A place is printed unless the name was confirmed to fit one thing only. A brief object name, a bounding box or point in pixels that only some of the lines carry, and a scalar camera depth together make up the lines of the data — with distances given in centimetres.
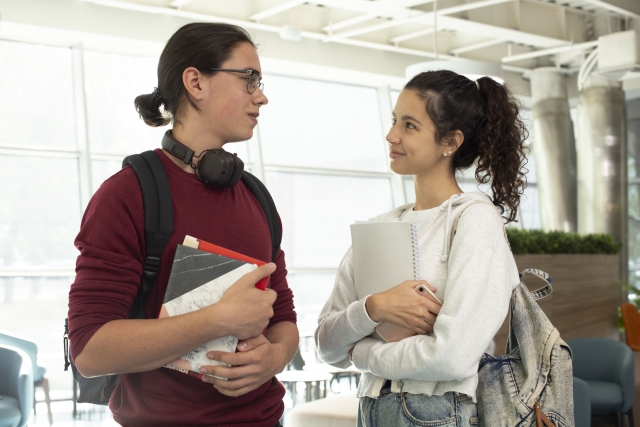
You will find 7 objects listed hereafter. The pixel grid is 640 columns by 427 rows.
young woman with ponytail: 157
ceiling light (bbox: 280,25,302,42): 796
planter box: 679
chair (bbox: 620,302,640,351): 779
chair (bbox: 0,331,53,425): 645
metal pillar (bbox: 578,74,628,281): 1072
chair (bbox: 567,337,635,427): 471
